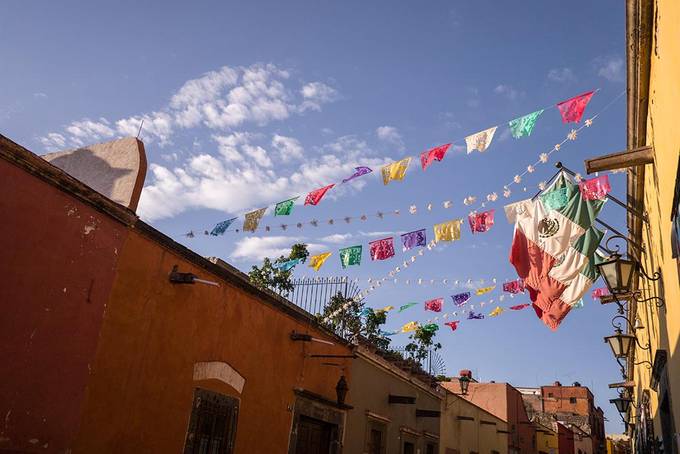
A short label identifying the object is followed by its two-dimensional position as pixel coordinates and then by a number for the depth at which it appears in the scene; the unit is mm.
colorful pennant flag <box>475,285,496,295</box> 11460
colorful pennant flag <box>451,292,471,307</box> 12002
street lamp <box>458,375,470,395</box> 16469
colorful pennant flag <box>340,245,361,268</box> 10383
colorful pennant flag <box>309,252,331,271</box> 10430
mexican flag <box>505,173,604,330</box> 6875
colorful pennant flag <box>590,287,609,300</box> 10892
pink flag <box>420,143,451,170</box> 8336
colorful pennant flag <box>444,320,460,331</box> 13439
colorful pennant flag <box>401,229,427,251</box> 9891
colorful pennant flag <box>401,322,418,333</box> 13305
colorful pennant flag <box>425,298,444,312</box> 12359
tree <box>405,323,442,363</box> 15375
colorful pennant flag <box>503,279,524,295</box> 10938
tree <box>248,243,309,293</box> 14508
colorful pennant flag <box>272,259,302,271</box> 10453
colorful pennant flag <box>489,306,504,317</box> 12016
